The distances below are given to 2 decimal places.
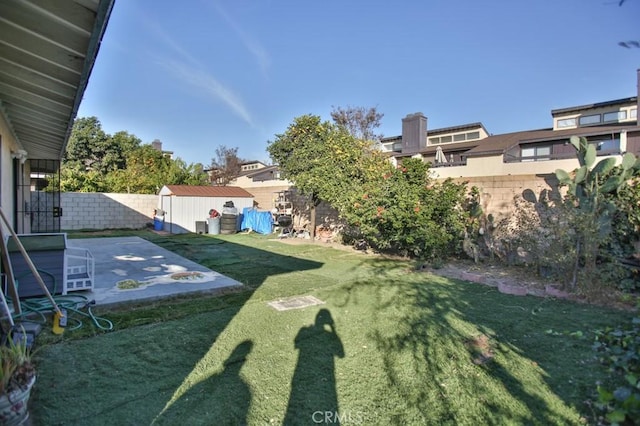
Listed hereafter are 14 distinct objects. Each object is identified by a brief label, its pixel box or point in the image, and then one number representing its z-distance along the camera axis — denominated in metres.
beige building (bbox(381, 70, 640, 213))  8.97
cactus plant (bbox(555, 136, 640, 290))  5.95
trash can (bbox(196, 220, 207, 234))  16.66
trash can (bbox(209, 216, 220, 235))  16.36
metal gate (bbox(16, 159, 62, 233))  11.19
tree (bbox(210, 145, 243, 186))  32.91
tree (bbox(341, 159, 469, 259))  8.66
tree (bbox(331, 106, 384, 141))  27.39
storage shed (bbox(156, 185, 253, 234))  16.52
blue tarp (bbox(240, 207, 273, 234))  17.19
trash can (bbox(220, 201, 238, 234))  16.55
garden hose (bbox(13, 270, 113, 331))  4.24
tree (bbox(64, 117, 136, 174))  29.20
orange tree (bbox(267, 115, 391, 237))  11.07
